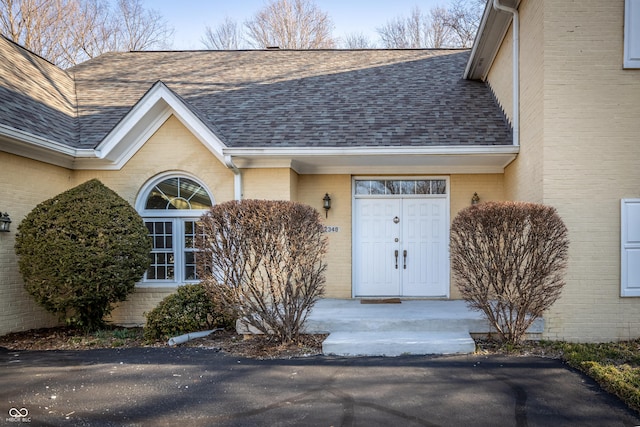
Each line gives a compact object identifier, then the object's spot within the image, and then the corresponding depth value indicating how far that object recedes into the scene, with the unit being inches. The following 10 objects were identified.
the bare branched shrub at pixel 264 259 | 264.5
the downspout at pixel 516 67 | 331.3
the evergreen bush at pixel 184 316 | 304.8
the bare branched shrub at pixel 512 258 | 259.4
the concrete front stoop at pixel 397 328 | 262.5
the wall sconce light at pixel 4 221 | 307.4
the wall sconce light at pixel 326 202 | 383.6
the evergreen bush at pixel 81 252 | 301.3
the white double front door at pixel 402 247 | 385.4
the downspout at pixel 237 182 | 350.4
